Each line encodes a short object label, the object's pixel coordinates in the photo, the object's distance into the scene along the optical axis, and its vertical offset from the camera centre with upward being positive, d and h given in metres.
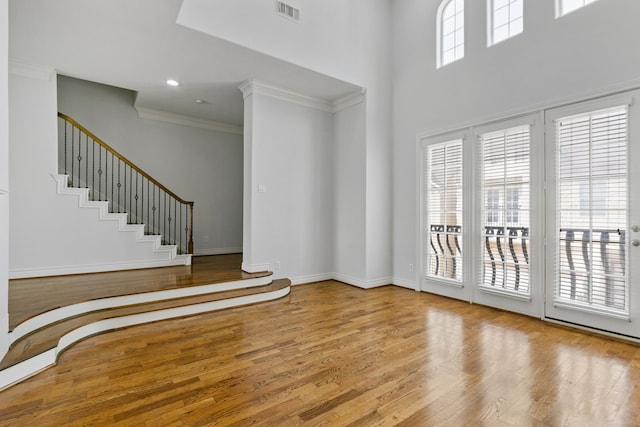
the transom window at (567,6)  3.53 +2.37
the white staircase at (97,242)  4.75 -0.43
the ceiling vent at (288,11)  4.27 +2.78
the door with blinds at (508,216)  3.80 +0.01
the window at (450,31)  4.71 +2.80
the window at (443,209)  4.59 +0.11
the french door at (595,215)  3.12 +0.02
